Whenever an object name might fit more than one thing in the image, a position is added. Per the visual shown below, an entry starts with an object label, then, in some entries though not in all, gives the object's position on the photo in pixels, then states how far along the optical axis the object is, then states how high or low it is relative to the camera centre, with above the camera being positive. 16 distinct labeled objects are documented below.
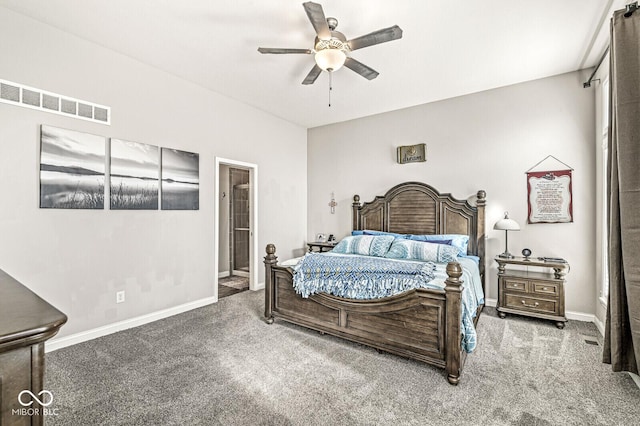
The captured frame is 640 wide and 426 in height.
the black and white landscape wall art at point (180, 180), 3.72 +0.45
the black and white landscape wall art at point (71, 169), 2.80 +0.45
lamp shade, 3.69 -0.14
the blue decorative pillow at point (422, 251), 3.57 -0.45
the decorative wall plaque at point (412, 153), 4.67 +0.94
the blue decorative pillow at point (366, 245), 4.07 -0.42
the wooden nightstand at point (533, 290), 3.38 -0.88
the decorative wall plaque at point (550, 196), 3.69 +0.20
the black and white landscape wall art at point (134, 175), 3.25 +0.45
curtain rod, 1.88 +1.47
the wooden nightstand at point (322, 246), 5.16 -0.53
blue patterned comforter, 2.59 -0.60
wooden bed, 2.34 -0.84
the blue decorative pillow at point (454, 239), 3.92 -0.34
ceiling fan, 2.31 +1.38
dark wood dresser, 0.69 -0.34
